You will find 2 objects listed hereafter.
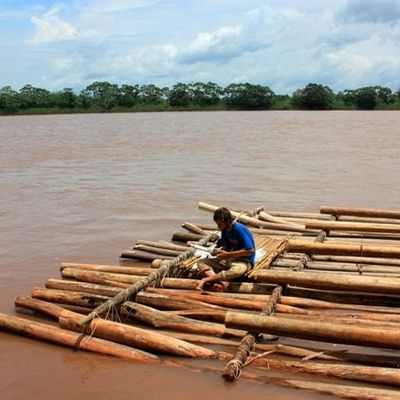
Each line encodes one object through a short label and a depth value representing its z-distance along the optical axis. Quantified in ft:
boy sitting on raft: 17.62
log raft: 12.78
